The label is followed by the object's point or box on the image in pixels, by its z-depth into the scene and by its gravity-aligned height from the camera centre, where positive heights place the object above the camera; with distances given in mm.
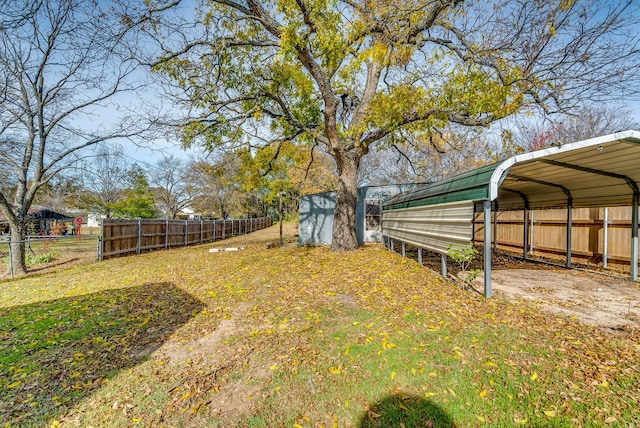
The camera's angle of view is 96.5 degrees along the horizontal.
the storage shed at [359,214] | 13102 +214
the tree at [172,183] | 30703 +3506
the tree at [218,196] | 29656 +2185
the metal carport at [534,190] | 4035 +702
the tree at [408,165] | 14594 +3784
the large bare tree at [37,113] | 8258 +3126
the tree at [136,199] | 26219 +1419
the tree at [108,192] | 27000 +2206
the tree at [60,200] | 25045 +1330
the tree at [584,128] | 14133 +5198
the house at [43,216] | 21012 -460
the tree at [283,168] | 10672 +2461
